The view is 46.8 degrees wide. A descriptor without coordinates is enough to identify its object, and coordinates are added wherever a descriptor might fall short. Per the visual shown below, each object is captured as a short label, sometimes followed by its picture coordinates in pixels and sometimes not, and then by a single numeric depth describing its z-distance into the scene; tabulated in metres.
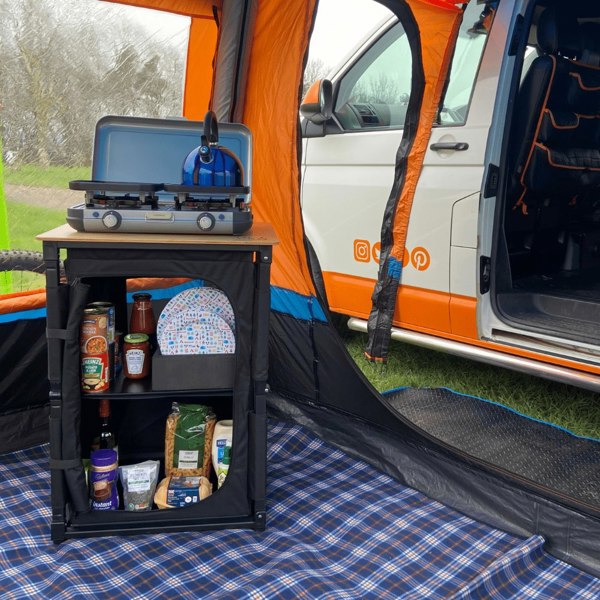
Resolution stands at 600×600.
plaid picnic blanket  1.93
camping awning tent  2.61
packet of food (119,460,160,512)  2.22
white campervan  3.15
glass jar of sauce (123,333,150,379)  2.17
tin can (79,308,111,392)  2.06
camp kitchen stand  1.98
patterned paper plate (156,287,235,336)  2.18
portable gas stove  1.93
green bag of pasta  2.27
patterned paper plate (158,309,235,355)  2.15
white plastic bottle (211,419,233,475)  2.26
